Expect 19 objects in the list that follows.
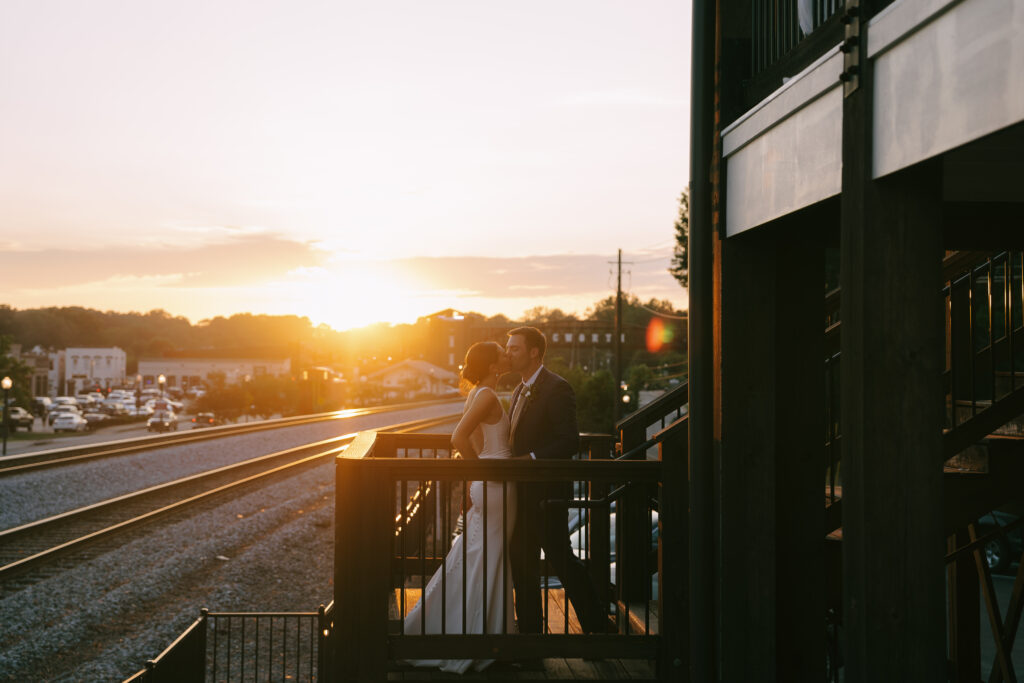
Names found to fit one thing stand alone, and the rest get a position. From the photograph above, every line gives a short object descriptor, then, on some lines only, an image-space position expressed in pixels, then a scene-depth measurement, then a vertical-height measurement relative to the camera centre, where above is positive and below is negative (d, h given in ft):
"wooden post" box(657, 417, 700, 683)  16.10 -3.53
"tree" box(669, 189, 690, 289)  190.70 +25.49
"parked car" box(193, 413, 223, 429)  201.28 -13.00
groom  17.58 -1.69
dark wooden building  10.78 +0.89
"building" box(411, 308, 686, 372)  255.70 +9.74
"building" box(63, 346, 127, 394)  447.01 -1.97
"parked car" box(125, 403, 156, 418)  219.61 -11.77
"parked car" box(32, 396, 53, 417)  218.36 -10.68
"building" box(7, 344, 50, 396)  379.57 -3.48
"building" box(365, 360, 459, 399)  358.23 -4.79
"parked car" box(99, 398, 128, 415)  216.39 -10.94
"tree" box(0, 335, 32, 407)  191.21 -2.04
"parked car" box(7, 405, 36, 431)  162.09 -10.28
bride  16.92 -3.60
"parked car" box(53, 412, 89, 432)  163.84 -10.97
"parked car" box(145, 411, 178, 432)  163.84 -10.81
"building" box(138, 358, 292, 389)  451.12 -1.19
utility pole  131.35 +1.76
